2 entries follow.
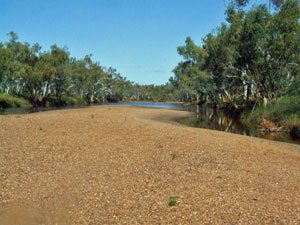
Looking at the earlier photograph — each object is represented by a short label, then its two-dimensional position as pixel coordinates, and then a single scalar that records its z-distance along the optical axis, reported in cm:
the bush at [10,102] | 7196
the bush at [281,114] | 2866
